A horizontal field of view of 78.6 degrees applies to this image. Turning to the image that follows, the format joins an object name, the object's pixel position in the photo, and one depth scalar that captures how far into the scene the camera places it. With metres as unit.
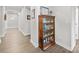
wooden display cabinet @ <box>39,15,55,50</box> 1.00
